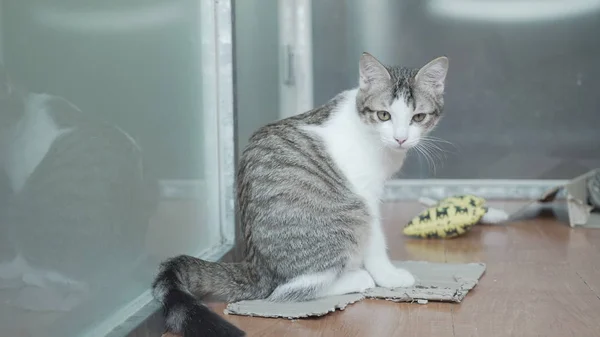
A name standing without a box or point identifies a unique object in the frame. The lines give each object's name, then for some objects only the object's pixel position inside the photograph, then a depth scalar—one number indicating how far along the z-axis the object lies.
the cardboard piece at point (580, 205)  2.83
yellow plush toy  2.62
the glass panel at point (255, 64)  2.45
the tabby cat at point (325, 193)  1.76
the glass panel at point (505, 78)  3.55
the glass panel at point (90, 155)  1.10
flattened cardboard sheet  1.69
